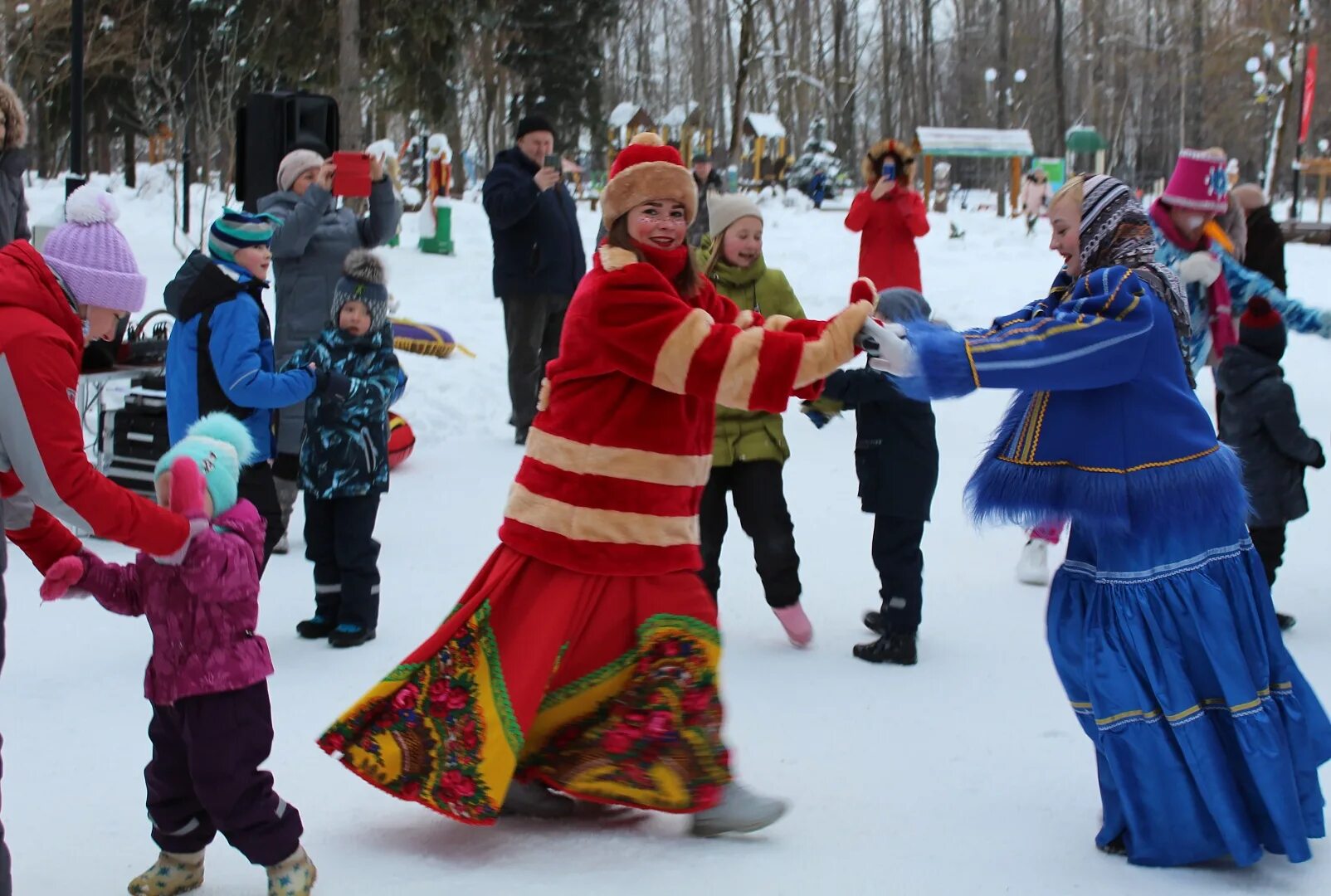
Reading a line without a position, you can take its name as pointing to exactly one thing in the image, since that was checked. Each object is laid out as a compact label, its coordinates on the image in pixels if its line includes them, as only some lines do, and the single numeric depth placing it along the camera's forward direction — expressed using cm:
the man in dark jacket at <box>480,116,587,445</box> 885
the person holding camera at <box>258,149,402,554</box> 698
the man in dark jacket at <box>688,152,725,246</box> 1241
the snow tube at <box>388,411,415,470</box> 876
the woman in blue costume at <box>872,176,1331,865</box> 351
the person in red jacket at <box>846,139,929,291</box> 1001
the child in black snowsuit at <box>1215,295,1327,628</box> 597
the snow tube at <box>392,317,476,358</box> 1175
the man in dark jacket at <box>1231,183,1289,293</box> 813
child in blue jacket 538
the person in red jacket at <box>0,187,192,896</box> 287
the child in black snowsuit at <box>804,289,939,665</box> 549
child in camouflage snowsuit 555
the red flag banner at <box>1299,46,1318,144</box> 2820
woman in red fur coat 361
